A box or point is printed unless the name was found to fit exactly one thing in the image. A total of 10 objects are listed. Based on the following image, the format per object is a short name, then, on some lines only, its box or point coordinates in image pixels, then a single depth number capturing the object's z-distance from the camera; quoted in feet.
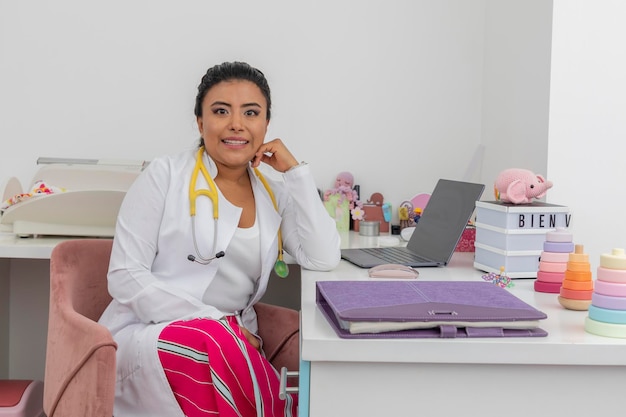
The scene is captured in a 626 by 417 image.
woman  5.00
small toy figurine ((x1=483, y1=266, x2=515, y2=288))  5.08
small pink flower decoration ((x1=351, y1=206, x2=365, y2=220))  8.39
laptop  6.06
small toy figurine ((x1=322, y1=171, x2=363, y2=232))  8.25
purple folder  3.60
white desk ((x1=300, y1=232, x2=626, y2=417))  3.58
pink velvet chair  4.76
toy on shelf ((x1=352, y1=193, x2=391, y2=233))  8.41
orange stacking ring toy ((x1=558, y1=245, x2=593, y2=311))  4.27
